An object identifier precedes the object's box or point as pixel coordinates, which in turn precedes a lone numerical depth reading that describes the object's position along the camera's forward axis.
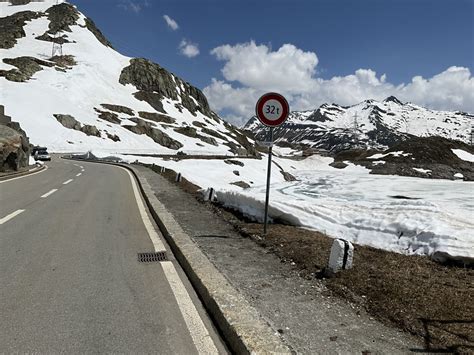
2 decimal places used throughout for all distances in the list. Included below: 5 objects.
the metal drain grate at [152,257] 5.95
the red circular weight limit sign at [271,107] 7.22
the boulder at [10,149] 19.34
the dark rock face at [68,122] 68.94
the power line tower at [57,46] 111.06
